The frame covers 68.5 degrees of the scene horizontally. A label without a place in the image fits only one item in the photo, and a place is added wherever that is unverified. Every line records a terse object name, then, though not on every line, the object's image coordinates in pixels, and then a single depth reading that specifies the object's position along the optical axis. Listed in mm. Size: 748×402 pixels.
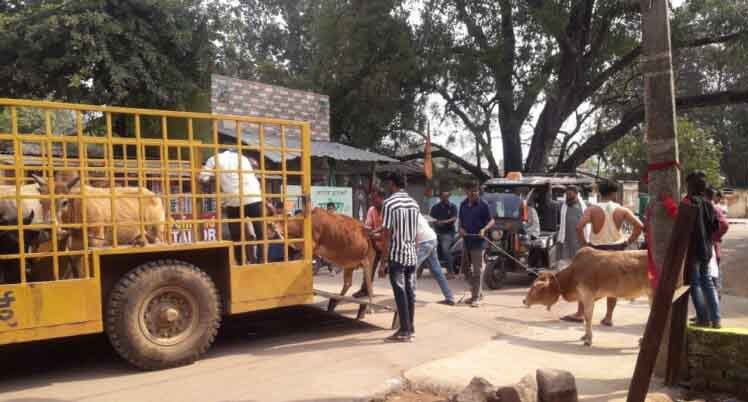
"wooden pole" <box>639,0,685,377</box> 4406
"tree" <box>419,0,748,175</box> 16609
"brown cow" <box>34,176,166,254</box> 4961
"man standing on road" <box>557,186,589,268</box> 8797
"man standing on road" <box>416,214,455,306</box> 7527
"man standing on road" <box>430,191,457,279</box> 10875
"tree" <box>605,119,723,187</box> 26500
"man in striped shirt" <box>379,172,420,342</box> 5984
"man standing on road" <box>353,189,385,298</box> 7511
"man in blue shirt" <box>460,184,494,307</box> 8008
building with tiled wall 14102
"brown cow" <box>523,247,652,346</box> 5898
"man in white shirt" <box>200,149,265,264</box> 5551
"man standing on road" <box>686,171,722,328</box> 4828
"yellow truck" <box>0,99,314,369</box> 4566
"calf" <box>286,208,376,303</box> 7031
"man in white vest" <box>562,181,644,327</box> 7062
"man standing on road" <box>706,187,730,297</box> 5457
